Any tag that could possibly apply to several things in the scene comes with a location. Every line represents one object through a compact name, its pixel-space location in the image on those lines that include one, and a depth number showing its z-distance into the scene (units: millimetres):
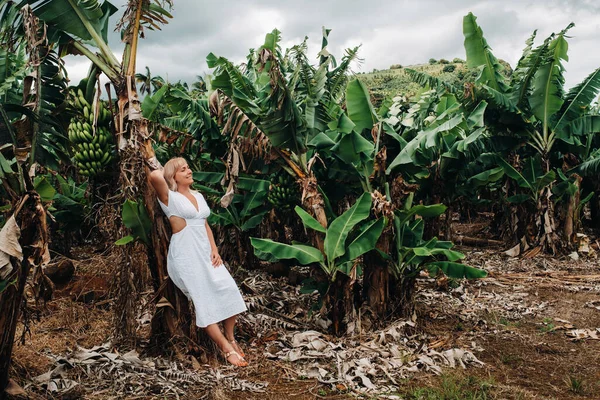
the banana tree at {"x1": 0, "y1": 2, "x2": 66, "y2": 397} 3078
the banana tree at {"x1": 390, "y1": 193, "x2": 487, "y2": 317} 5148
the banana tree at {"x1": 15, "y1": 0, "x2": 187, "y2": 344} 4000
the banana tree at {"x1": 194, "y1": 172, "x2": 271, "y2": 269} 6227
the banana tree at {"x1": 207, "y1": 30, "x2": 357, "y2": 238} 4793
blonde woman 4082
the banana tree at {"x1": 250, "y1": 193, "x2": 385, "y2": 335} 4750
